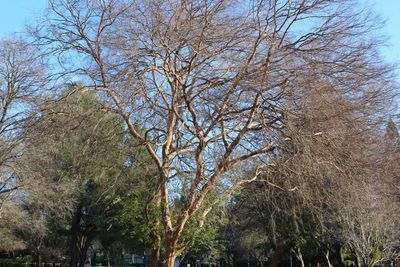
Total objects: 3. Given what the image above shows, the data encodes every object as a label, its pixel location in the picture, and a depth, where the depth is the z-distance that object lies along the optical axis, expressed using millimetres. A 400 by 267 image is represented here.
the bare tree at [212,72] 12352
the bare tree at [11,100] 23172
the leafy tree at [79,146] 14305
